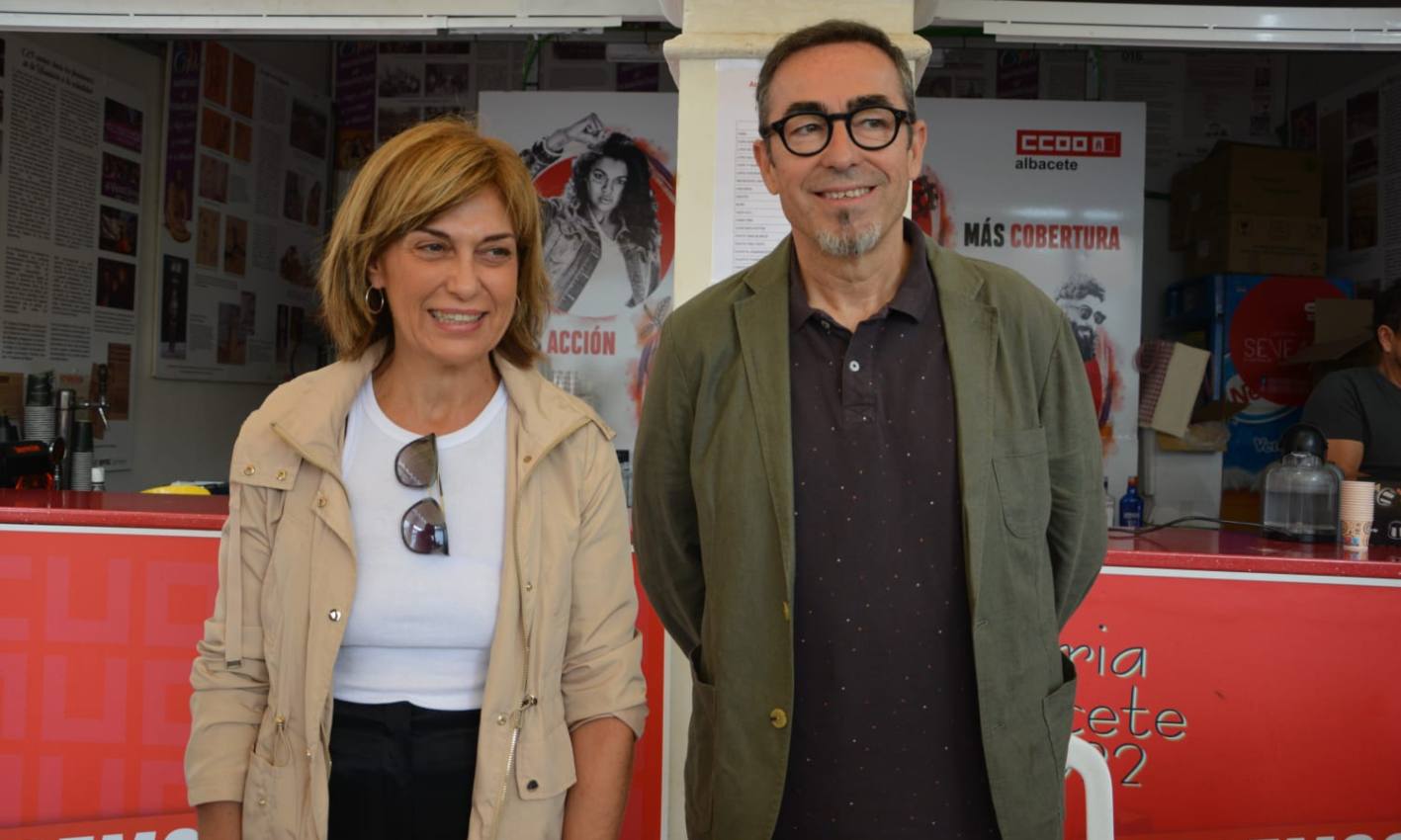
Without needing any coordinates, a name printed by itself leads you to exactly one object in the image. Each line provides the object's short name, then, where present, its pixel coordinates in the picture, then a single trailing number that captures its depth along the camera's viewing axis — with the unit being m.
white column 2.67
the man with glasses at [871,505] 1.49
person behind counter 3.67
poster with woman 4.82
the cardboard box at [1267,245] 5.35
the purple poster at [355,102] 6.32
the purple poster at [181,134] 5.32
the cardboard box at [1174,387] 5.06
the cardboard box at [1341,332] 5.11
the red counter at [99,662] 2.83
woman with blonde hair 1.44
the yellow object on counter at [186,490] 3.55
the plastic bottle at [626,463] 4.66
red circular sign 5.36
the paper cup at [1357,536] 2.95
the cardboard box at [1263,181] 5.36
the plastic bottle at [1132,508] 4.55
